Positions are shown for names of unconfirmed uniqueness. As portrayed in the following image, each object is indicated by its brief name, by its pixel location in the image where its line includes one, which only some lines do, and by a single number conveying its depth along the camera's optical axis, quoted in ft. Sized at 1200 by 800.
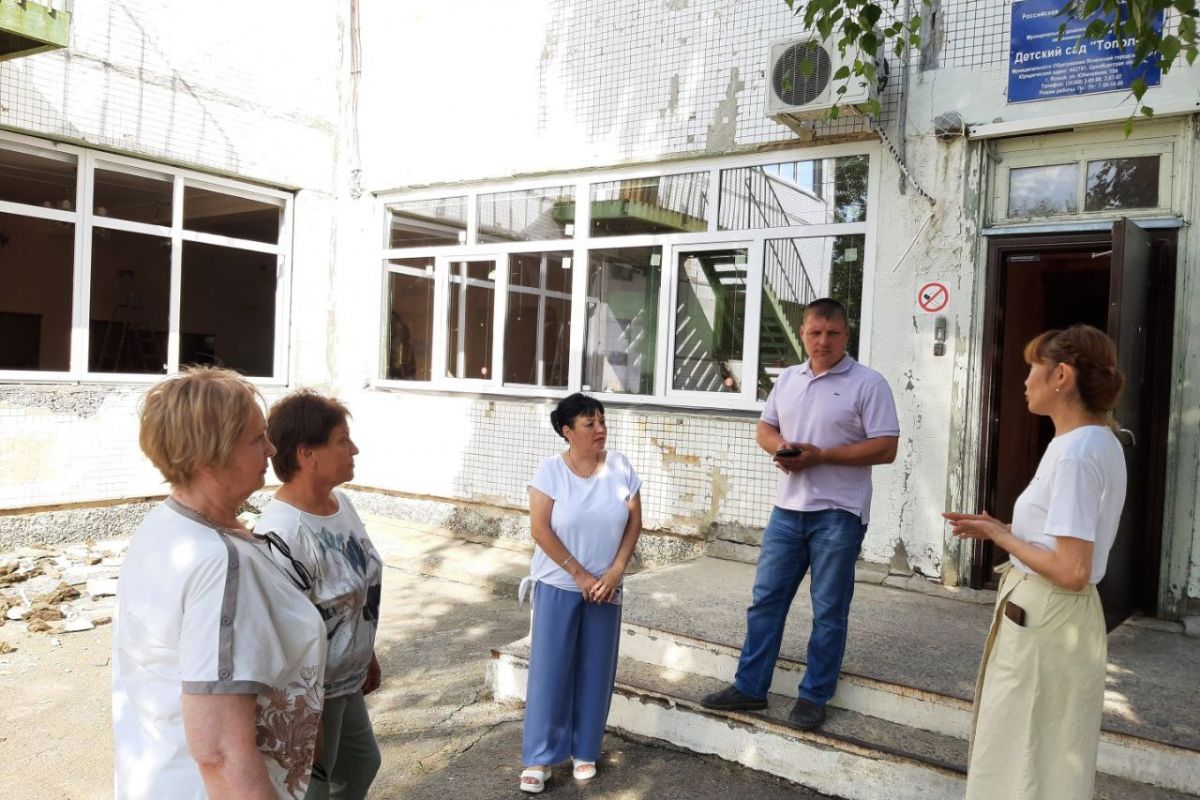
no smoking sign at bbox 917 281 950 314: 18.57
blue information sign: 16.69
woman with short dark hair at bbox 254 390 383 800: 7.25
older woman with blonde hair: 4.81
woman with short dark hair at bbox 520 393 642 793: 11.19
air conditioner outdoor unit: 18.35
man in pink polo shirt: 11.41
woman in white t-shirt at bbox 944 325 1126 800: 7.61
